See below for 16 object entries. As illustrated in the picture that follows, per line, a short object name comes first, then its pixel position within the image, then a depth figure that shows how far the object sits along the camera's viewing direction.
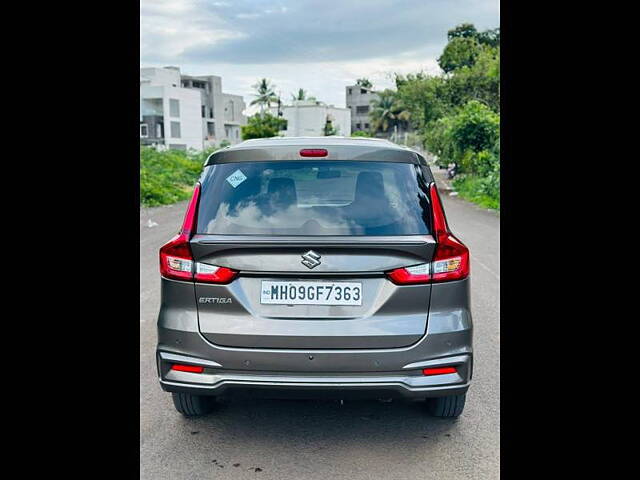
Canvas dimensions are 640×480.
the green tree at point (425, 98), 35.06
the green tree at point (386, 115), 92.88
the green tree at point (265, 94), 103.62
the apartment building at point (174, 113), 69.19
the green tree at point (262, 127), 75.62
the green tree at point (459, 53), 44.28
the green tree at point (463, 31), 56.53
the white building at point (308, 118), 88.31
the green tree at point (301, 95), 110.25
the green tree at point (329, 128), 86.64
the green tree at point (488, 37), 53.21
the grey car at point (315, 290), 3.60
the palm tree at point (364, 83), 119.00
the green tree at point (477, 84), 33.09
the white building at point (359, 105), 113.44
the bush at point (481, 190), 20.12
